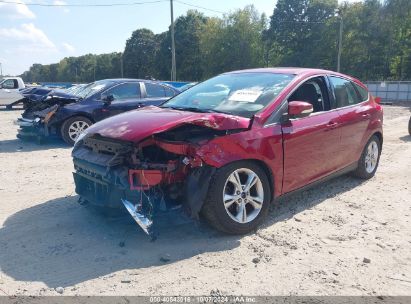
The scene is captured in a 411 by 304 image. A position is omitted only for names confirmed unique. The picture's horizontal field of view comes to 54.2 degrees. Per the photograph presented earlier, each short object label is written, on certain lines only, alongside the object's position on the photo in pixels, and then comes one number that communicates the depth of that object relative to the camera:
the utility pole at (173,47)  27.59
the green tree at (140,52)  75.19
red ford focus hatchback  3.76
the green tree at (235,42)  59.62
